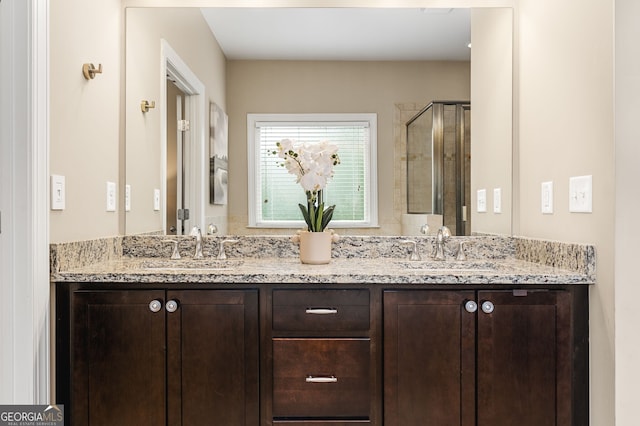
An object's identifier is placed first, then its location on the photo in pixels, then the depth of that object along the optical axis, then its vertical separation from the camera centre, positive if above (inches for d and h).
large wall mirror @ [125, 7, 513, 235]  85.3 +21.7
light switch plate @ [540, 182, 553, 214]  72.0 +1.8
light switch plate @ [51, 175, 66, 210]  63.9 +2.3
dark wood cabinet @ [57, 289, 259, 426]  64.0 -20.1
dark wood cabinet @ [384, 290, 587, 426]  63.2 -19.8
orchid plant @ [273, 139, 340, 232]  77.9 +6.7
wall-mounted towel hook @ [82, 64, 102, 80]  72.0 +21.2
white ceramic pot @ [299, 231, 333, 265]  76.7 -6.1
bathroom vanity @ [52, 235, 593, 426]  63.3 -18.7
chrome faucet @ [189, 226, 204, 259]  84.4 -6.5
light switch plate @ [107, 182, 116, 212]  80.2 +2.3
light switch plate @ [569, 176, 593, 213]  61.3 +2.0
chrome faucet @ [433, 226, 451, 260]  83.4 -5.4
